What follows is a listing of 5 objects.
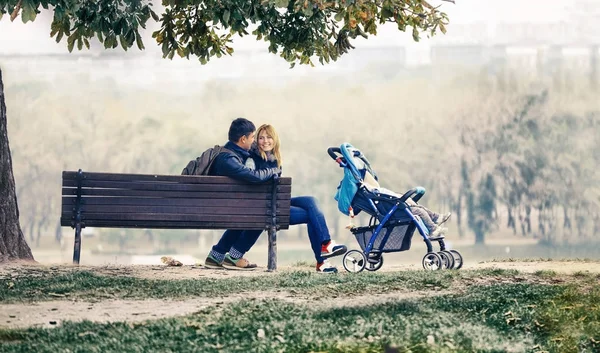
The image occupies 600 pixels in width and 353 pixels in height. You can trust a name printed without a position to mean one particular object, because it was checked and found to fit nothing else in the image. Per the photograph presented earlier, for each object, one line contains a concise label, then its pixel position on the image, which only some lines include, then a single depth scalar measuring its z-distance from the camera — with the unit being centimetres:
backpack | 1326
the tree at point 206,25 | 1212
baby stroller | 1263
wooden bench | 1306
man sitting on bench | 1298
